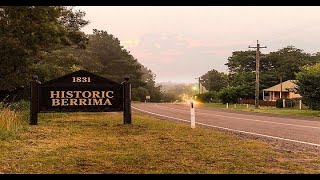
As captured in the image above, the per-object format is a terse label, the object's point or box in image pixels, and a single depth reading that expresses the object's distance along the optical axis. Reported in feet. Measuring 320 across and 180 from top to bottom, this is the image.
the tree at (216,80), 294.87
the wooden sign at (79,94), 43.60
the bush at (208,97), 243.91
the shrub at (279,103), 155.84
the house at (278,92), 218.38
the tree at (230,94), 211.41
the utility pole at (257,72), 144.48
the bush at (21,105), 60.61
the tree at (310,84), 107.34
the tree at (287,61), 254.02
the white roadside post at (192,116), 43.86
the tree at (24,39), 45.88
